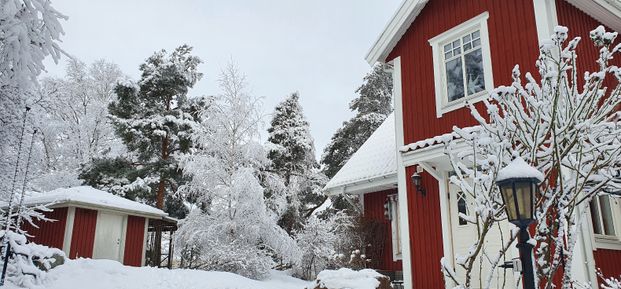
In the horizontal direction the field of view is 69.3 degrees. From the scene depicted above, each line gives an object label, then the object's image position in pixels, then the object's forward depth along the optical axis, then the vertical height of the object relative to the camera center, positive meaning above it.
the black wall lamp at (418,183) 7.20 +0.98
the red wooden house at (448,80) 6.29 +2.57
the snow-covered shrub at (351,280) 6.21 -0.47
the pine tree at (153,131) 19.34 +4.83
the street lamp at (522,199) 2.92 +0.31
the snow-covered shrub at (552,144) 3.23 +0.79
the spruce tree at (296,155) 21.67 +4.31
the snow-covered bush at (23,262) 7.42 -0.31
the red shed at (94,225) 14.38 +0.65
